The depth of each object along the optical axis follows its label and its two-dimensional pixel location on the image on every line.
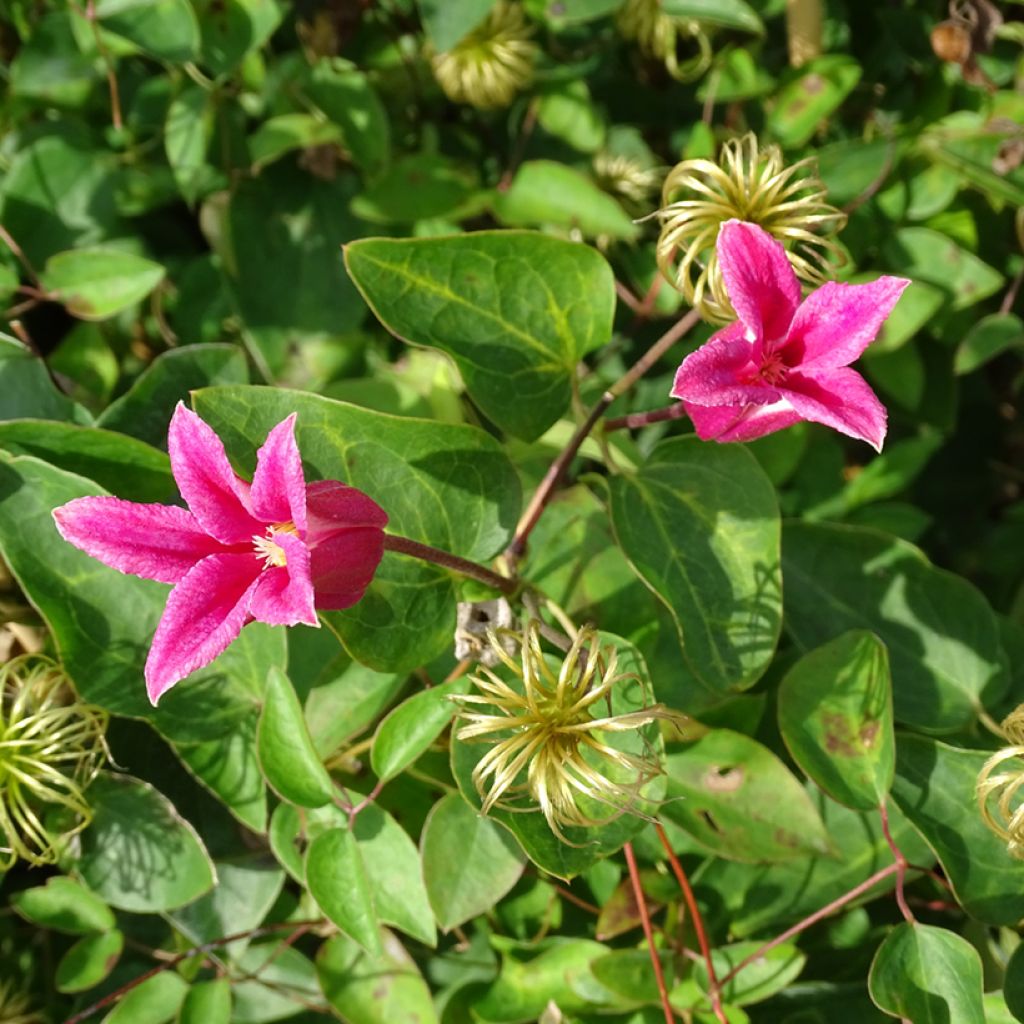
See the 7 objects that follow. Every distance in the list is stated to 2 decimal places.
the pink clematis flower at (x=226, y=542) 0.35
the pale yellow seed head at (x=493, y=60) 0.50
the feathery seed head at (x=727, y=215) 0.41
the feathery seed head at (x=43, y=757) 0.42
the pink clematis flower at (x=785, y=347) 0.36
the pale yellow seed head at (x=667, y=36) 0.52
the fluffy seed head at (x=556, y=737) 0.38
